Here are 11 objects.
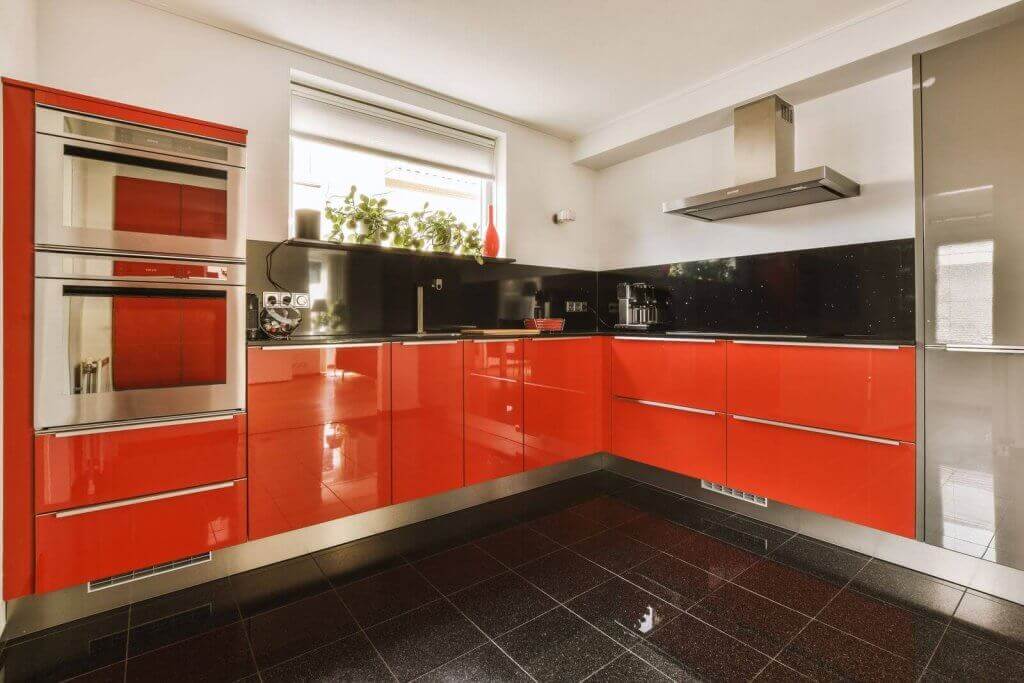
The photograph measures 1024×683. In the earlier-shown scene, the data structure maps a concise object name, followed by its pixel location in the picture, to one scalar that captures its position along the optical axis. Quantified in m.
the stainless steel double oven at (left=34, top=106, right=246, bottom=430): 1.70
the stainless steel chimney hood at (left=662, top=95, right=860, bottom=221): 2.59
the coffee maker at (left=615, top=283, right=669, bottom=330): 3.63
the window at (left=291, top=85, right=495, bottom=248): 2.79
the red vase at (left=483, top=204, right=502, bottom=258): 3.36
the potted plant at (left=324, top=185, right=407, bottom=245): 2.78
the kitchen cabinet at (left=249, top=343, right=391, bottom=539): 2.09
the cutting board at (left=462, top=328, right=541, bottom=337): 2.80
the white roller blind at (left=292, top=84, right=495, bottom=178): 2.79
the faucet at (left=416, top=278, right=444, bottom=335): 3.03
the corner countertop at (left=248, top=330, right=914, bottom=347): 2.13
